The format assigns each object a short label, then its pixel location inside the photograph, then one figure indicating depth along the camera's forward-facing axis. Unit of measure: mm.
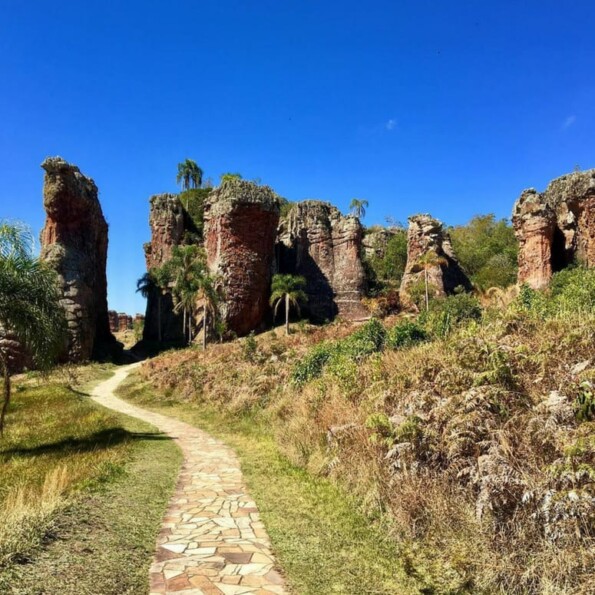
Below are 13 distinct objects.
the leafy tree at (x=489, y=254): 44250
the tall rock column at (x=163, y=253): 47003
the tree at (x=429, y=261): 39938
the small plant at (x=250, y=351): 20942
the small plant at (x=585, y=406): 4883
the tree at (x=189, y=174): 65562
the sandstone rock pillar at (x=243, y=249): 40938
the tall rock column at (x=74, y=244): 35344
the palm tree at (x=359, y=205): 69688
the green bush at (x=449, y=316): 11508
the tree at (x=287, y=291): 40312
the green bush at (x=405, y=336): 11461
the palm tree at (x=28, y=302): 11578
